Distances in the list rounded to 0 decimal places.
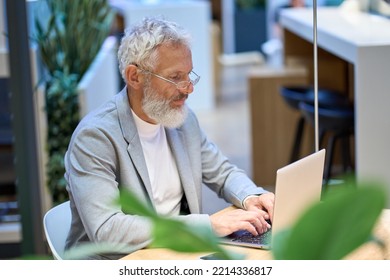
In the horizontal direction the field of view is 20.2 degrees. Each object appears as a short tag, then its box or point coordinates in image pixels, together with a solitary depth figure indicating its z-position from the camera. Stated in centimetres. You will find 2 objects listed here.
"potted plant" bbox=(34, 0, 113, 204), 541
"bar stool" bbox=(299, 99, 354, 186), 539
